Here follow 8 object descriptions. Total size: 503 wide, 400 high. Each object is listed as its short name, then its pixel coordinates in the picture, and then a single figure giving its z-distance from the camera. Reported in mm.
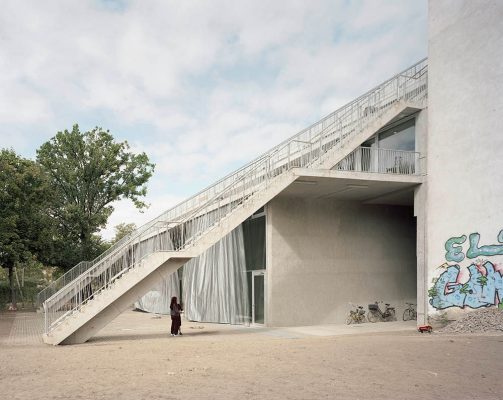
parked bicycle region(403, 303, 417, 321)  21797
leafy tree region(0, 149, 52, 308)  29281
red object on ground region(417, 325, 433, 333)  17000
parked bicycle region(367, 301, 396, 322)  21078
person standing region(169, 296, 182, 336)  16469
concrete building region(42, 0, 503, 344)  16125
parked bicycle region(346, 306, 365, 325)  20406
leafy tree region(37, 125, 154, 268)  36812
